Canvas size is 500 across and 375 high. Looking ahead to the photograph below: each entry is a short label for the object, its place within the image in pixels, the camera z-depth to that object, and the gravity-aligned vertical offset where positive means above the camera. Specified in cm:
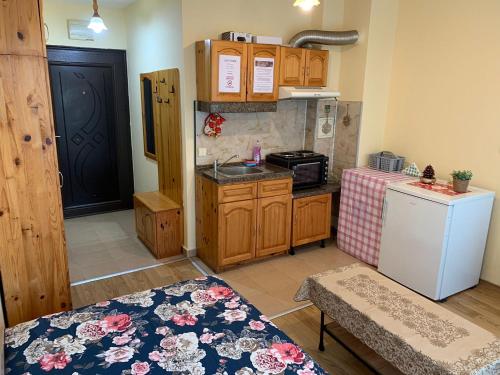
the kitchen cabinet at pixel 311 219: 402 -121
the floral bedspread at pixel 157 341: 163 -110
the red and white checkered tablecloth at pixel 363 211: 376 -107
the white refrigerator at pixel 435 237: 314 -110
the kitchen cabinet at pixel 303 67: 382 +38
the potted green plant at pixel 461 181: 324 -61
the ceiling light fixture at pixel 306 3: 251 +66
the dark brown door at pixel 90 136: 491 -48
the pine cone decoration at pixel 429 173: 355 -60
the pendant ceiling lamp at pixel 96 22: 355 +72
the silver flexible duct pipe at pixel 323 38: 394 +69
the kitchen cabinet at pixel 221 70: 338 +30
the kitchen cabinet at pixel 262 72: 359 +30
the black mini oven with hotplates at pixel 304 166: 399 -64
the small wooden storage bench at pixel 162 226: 393 -128
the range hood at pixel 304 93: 375 +11
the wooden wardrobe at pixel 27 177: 214 -46
